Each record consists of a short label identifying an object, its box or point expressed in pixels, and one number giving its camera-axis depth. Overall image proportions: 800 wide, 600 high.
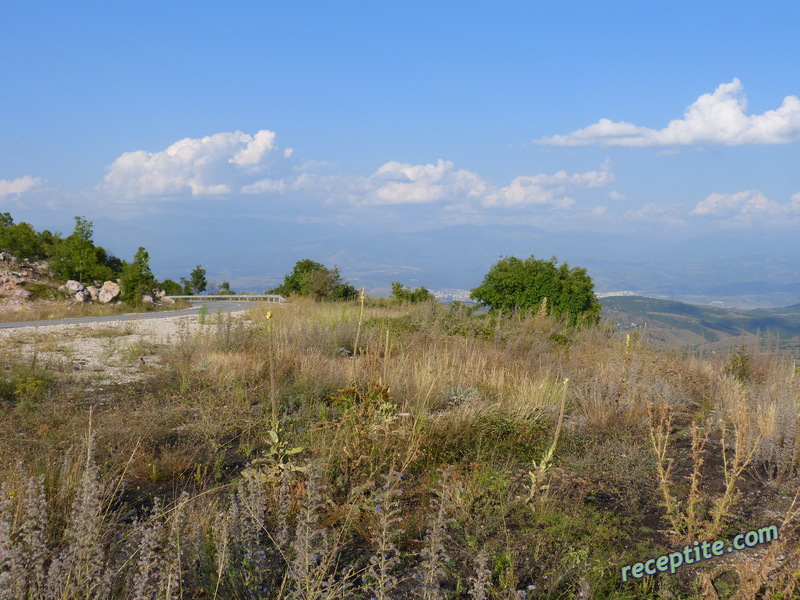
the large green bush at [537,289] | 15.32
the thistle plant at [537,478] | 3.78
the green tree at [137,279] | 21.34
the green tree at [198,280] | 35.41
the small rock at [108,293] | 21.36
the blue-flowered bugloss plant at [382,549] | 2.39
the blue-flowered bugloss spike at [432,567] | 2.34
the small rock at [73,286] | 21.67
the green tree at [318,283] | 23.41
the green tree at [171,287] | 31.98
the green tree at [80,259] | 23.30
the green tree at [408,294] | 19.64
